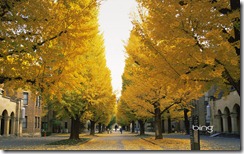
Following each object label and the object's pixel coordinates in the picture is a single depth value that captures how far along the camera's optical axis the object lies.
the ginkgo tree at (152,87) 7.66
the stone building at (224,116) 19.85
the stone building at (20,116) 24.69
